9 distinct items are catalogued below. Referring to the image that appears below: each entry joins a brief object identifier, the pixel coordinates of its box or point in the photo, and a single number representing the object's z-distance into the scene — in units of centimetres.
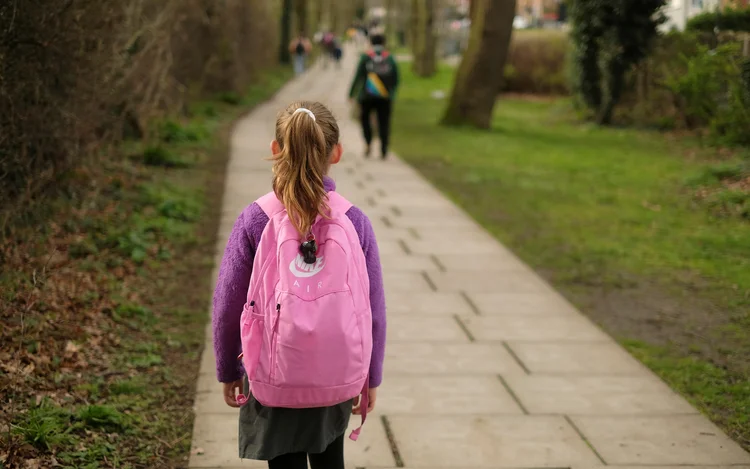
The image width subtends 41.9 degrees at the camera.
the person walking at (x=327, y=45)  4986
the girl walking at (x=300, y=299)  256
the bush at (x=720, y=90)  1210
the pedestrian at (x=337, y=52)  4859
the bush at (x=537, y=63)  2606
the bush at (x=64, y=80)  550
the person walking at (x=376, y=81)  1323
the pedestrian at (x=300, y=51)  3816
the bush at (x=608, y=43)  1744
